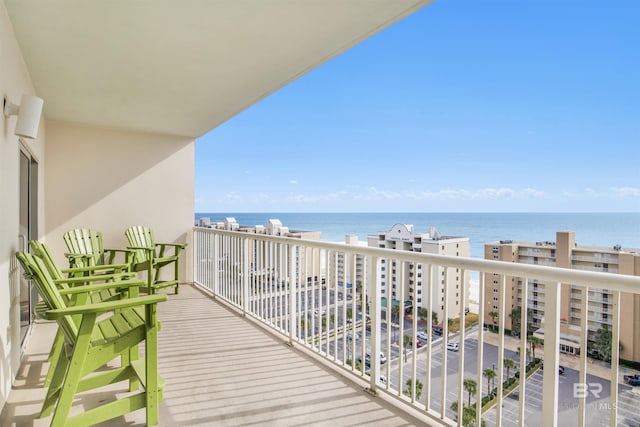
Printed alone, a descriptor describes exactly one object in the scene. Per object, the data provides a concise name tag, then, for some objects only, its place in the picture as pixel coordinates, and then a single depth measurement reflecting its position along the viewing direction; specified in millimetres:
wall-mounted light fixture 2320
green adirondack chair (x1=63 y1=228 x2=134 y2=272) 3841
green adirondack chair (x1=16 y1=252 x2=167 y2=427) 1625
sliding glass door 3149
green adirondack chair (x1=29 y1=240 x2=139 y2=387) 2242
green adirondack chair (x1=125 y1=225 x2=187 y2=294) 4668
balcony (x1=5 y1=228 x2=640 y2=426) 1521
